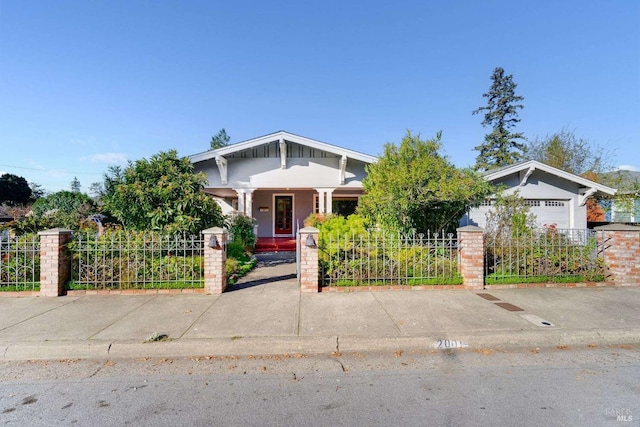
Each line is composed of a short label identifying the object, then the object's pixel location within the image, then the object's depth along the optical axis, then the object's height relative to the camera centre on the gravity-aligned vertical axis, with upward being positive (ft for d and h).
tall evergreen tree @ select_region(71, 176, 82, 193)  264.87 +32.39
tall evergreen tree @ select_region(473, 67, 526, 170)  106.73 +35.36
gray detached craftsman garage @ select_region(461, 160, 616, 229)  44.19 +3.68
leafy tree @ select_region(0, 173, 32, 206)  86.11 +9.23
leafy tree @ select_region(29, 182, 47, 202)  139.79 +15.47
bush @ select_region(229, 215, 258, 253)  38.93 -1.45
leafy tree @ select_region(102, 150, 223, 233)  24.41 +1.96
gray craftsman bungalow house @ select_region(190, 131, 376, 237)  46.52 +7.70
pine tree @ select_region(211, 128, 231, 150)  156.76 +42.75
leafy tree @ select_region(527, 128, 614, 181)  69.21 +15.75
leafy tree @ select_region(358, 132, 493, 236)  25.58 +2.81
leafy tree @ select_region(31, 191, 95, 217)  55.83 +3.60
